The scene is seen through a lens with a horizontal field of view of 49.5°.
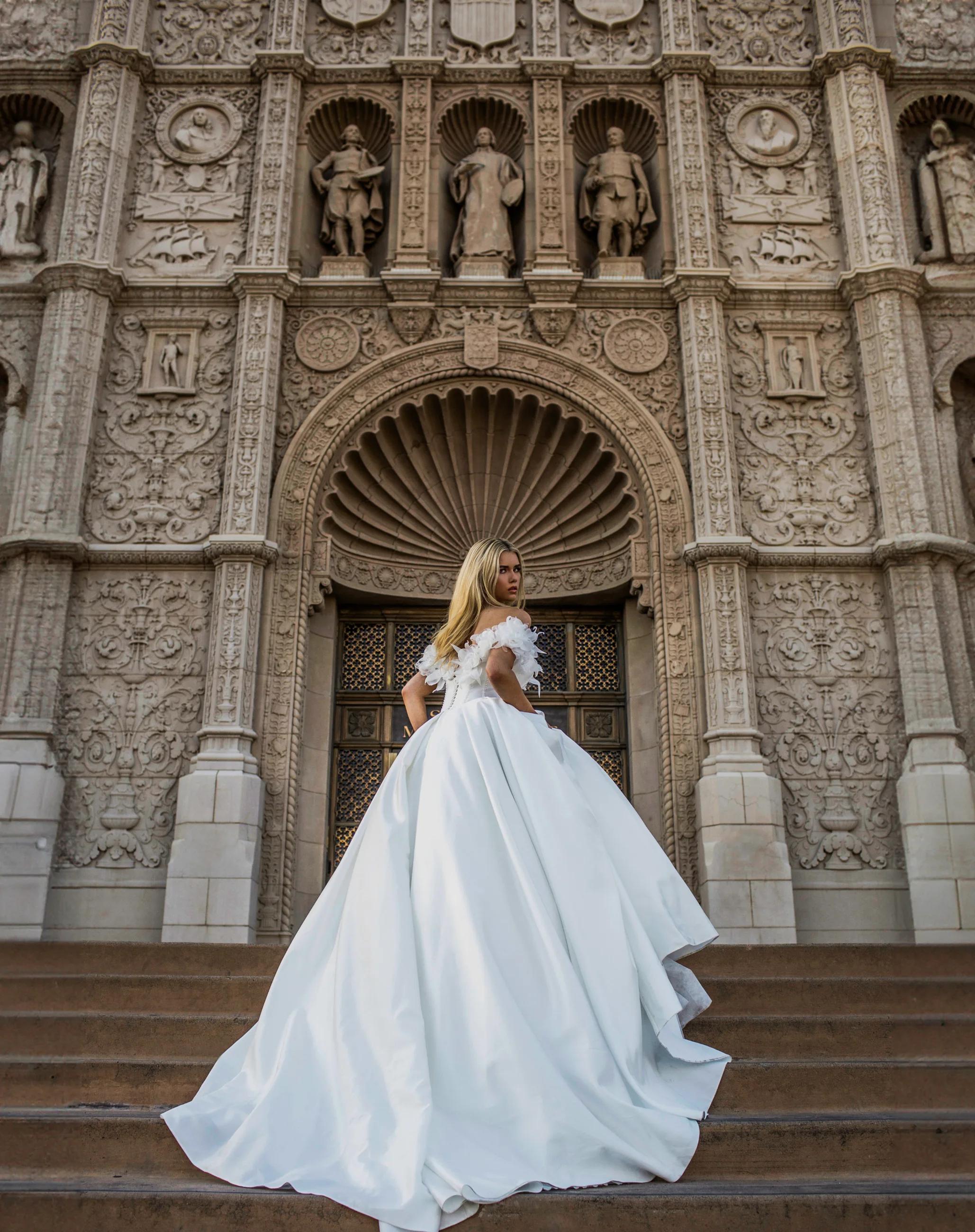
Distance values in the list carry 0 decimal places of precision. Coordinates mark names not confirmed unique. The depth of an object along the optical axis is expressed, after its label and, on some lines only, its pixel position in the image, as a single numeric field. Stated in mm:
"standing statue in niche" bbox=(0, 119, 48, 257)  11680
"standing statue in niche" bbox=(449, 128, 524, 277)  11742
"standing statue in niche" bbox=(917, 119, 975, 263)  11805
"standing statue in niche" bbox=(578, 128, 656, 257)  11984
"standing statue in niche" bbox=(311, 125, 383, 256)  12062
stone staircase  3527
